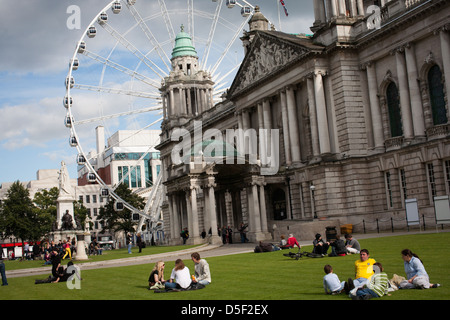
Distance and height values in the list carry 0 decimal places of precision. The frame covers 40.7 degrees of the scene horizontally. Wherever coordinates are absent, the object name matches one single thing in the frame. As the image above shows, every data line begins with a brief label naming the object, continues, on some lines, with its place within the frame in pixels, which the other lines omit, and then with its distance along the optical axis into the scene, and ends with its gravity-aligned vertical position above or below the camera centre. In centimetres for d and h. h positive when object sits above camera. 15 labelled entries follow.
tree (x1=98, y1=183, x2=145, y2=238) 11481 +424
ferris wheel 7669 +2291
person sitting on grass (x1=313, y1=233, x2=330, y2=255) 2884 -124
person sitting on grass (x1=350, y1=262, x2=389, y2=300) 1590 -190
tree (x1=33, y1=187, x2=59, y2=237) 9767 +532
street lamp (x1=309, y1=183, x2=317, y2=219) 5514 +153
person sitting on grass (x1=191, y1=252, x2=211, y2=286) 2116 -145
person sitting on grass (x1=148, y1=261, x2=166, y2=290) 2120 -158
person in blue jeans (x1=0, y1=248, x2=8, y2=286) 2688 -123
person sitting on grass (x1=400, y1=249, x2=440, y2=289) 1650 -170
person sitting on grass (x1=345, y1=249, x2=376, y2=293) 1691 -153
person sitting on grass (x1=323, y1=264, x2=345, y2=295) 1712 -184
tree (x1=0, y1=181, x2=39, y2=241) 9581 +450
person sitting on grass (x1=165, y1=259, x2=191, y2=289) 2030 -158
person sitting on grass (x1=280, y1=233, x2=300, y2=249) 3600 -122
